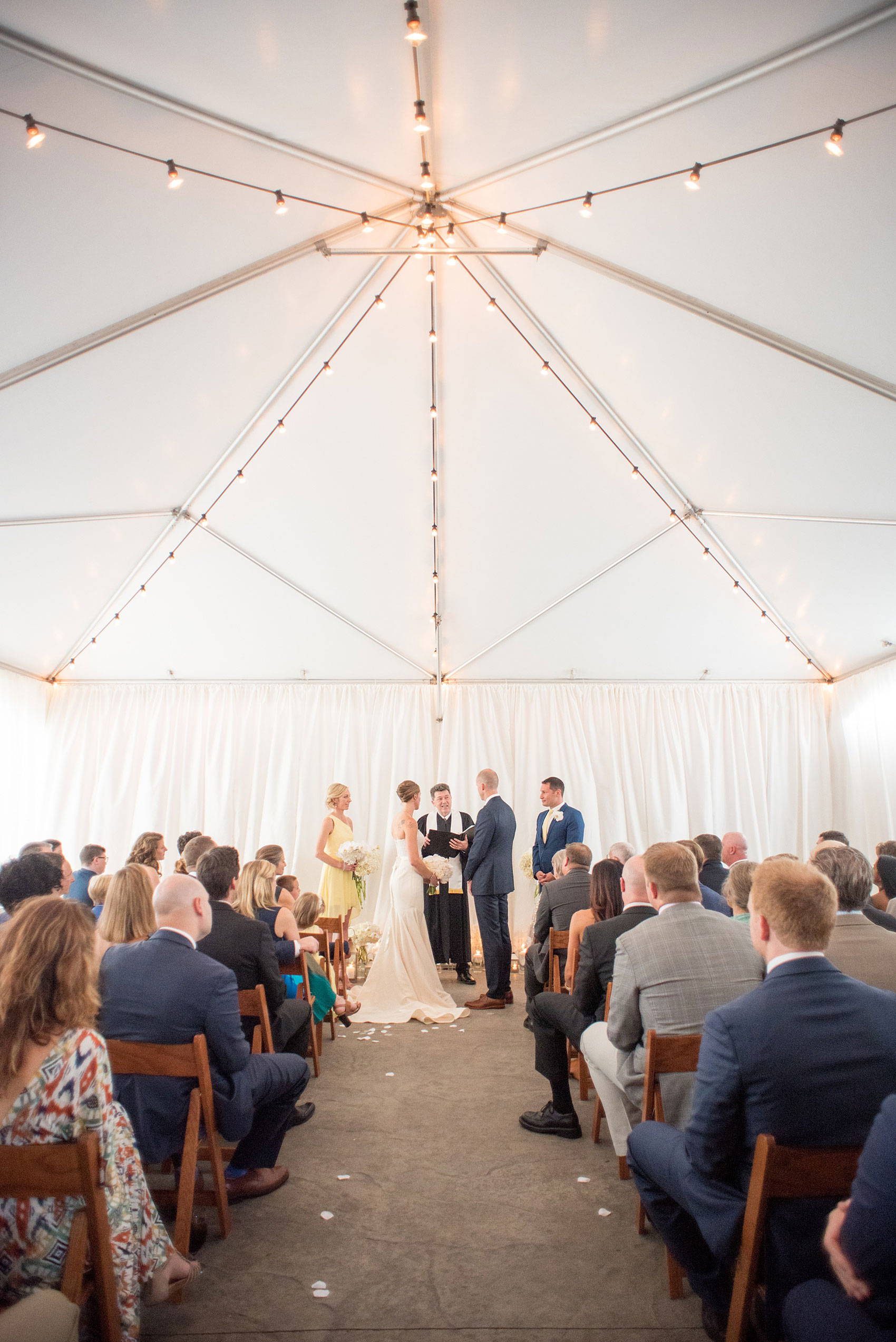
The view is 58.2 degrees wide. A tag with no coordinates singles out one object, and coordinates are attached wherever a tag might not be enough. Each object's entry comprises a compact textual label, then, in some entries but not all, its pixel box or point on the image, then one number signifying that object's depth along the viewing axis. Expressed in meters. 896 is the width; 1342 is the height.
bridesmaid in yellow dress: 7.24
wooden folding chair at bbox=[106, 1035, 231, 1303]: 2.49
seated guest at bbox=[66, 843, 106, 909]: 5.76
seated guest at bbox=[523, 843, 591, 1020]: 4.84
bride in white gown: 6.15
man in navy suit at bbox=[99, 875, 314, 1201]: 2.62
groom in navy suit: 6.63
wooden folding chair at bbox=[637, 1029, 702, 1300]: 2.52
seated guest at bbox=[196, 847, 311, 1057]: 3.59
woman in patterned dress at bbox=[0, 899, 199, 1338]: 1.79
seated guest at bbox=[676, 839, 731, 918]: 4.24
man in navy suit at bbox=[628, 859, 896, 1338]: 1.80
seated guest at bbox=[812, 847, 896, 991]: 2.69
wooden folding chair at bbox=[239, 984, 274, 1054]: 3.44
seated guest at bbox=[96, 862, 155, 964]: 3.18
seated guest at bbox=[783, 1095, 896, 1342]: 1.30
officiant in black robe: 7.85
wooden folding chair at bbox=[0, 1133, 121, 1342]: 1.66
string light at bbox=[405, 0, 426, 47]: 3.11
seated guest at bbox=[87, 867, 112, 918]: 4.43
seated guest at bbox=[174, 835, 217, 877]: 4.77
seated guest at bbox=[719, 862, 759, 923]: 3.56
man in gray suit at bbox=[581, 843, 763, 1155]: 2.65
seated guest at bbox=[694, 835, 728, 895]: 5.29
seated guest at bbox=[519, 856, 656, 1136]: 3.56
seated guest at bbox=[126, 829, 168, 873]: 5.23
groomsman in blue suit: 7.36
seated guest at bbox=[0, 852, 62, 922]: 3.38
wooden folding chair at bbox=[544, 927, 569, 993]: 4.80
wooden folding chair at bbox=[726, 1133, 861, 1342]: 1.72
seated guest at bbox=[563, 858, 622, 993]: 3.98
